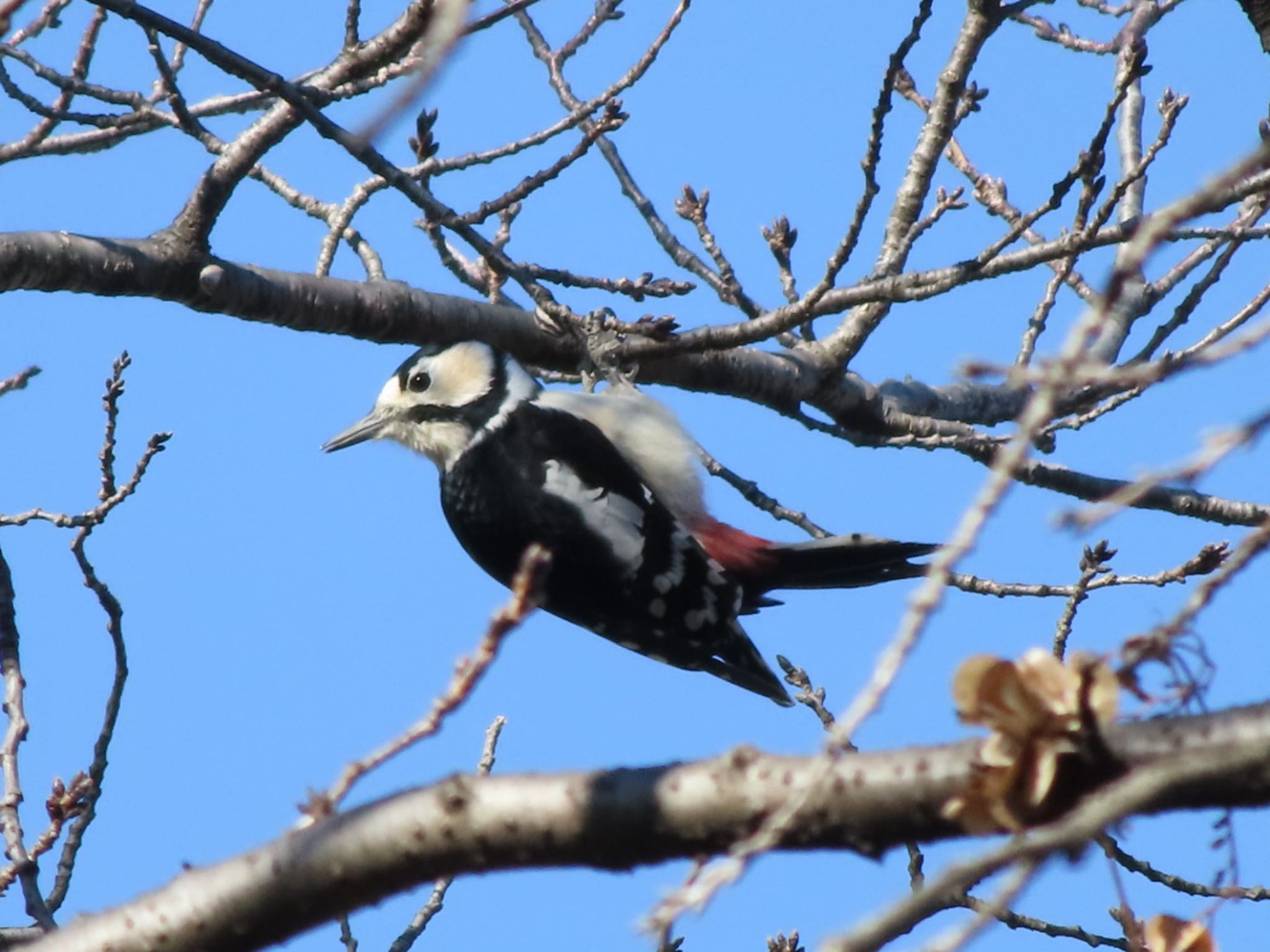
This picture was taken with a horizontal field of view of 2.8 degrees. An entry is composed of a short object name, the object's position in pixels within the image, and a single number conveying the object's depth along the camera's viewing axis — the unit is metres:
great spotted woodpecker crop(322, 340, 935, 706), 9.44
